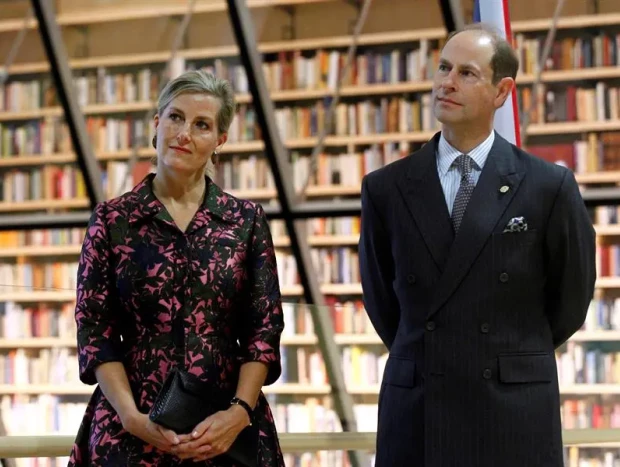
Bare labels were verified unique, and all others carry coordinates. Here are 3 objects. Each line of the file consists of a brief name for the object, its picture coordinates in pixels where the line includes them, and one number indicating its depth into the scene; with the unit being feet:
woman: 15.01
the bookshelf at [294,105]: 48.70
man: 15.22
